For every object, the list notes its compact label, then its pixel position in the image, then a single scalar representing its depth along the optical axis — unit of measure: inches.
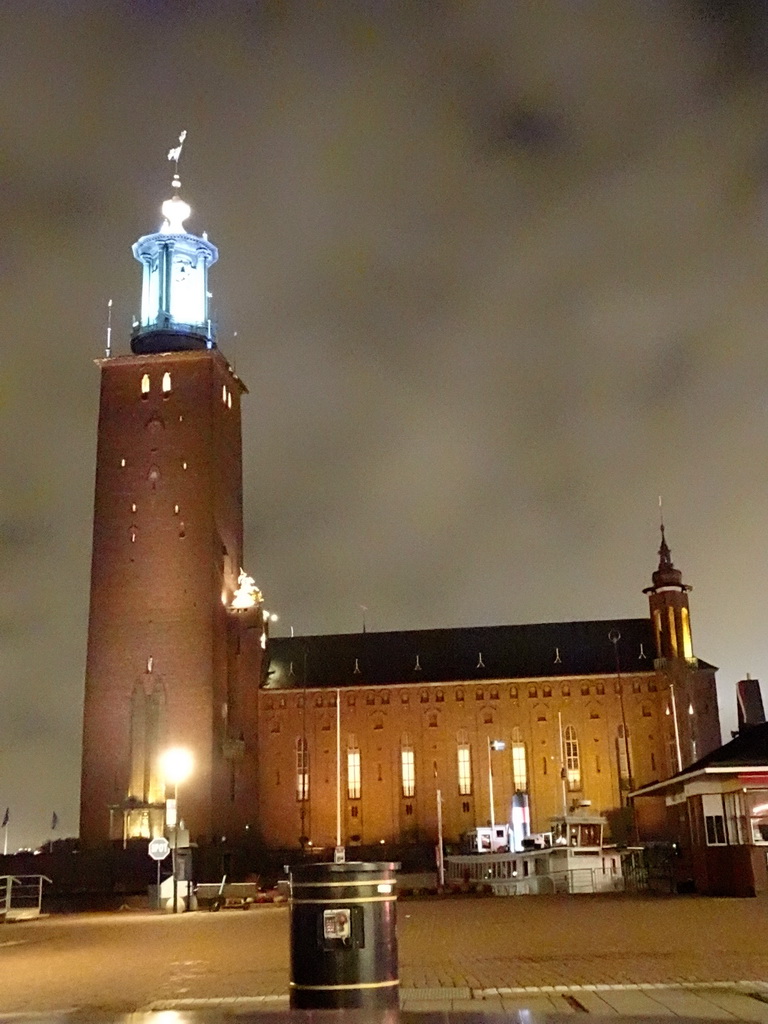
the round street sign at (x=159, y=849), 1191.6
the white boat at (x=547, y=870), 1461.6
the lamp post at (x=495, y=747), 2445.9
